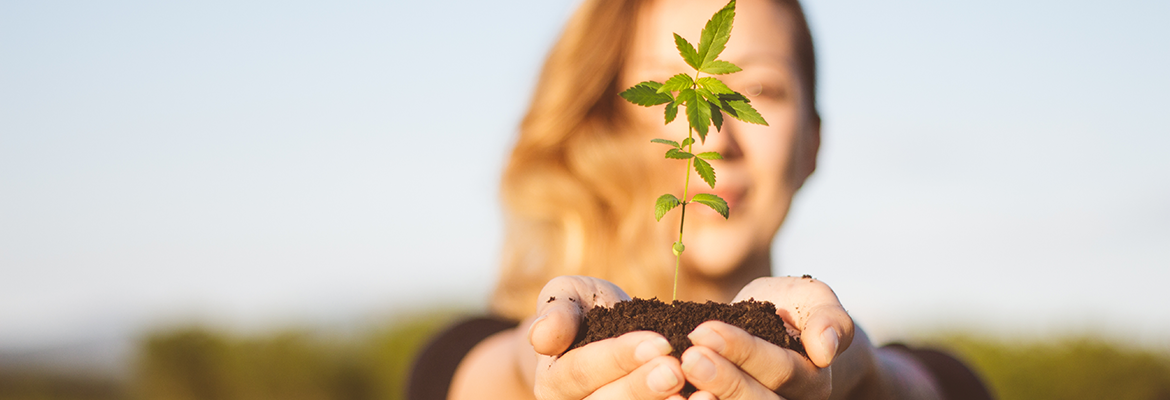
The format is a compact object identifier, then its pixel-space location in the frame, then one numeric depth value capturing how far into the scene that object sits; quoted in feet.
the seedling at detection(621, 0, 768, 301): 7.41
